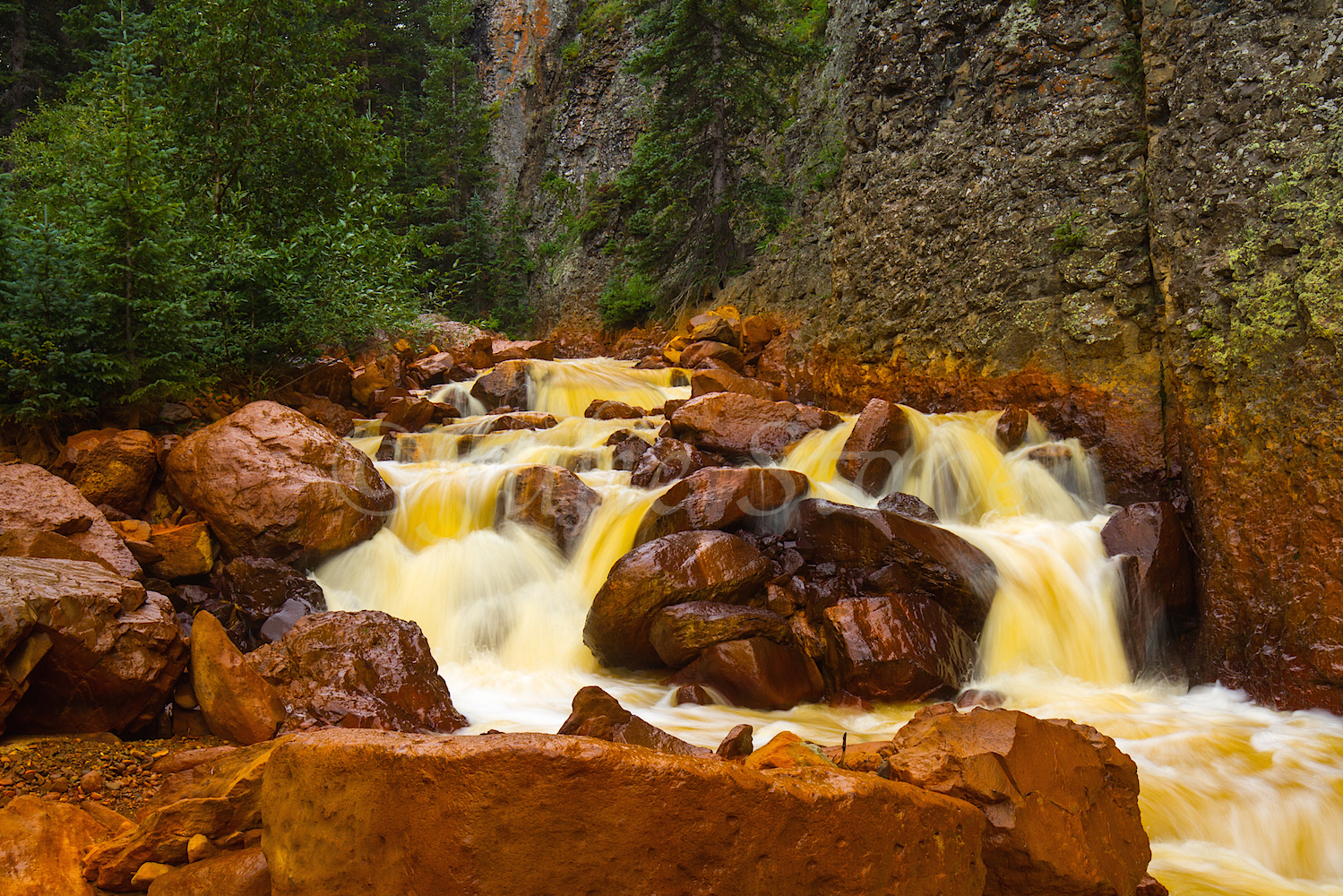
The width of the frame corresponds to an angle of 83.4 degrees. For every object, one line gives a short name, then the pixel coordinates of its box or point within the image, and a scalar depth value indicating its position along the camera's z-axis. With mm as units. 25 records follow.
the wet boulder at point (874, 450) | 7539
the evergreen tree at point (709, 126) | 13211
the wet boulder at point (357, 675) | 4203
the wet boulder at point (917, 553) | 5570
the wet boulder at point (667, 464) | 7664
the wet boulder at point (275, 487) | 6027
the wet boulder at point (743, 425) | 8367
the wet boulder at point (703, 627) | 5176
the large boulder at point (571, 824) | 1999
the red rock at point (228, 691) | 3916
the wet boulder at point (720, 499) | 6258
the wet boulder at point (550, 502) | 7020
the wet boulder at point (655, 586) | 5438
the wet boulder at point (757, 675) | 4930
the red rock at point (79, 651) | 3480
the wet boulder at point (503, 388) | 12070
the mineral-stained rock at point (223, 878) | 2367
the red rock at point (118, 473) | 6051
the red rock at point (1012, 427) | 7477
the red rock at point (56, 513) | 5027
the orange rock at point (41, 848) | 2324
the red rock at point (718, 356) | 12289
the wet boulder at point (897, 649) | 5059
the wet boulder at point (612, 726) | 3582
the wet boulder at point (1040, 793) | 2488
